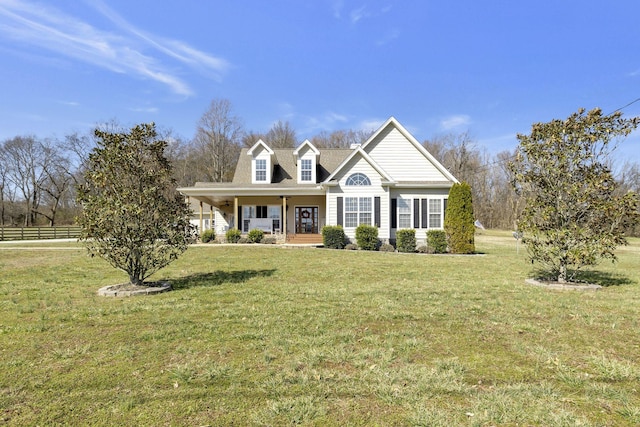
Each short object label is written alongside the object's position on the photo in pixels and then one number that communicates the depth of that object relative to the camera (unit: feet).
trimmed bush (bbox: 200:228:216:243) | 65.26
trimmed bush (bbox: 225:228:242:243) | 63.62
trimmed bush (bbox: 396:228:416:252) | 54.13
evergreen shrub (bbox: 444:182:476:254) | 52.11
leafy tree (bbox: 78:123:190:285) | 23.38
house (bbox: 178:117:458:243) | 58.90
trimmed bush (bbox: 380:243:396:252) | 54.84
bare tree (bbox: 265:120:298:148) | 141.18
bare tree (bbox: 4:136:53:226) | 147.95
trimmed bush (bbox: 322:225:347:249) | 55.83
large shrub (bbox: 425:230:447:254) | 52.90
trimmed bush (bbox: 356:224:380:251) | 54.65
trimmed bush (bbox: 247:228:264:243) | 63.46
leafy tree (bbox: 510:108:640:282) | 25.07
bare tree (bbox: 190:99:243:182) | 134.00
